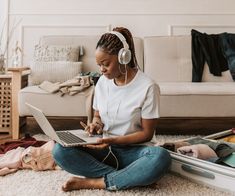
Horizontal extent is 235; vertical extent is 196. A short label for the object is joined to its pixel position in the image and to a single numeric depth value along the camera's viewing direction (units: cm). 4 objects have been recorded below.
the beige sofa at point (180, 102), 232
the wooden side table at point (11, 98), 243
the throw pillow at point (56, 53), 275
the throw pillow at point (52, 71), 267
